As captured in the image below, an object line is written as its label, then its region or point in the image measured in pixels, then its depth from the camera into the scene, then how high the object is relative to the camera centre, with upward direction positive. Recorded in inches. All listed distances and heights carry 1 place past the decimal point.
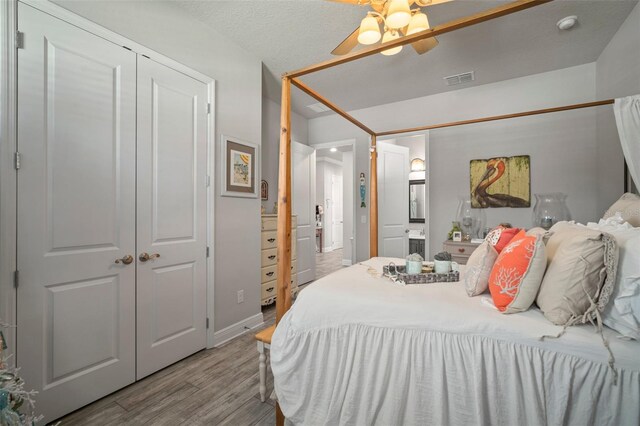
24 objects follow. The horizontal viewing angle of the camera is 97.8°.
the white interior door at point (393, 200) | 169.5 +7.8
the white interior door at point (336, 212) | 331.0 +0.3
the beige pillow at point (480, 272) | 55.7 -12.1
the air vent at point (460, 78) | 129.1 +63.8
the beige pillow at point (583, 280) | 42.0 -10.3
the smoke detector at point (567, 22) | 91.0 +63.4
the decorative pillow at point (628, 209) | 62.4 +0.9
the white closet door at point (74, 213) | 59.7 -0.3
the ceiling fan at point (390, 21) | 58.2 +43.0
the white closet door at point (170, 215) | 79.7 -1.0
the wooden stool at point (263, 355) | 67.9 -35.9
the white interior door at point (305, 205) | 173.9 +4.8
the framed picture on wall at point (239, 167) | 103.0 +17.5
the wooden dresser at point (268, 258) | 134.6 -22.7
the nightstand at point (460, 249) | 127.6 -17.0
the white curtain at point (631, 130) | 63.1 +19.1
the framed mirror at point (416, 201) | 216.2 +8.9
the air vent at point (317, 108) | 169.8 +65.2
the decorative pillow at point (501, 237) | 62.2 -5.7
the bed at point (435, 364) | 38.9 -24.6
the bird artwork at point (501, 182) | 132.2 +14.9
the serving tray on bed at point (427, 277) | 65.8 -15.6
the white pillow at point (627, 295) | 39.5 -11.9
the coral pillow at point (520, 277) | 46.9 -11.1
